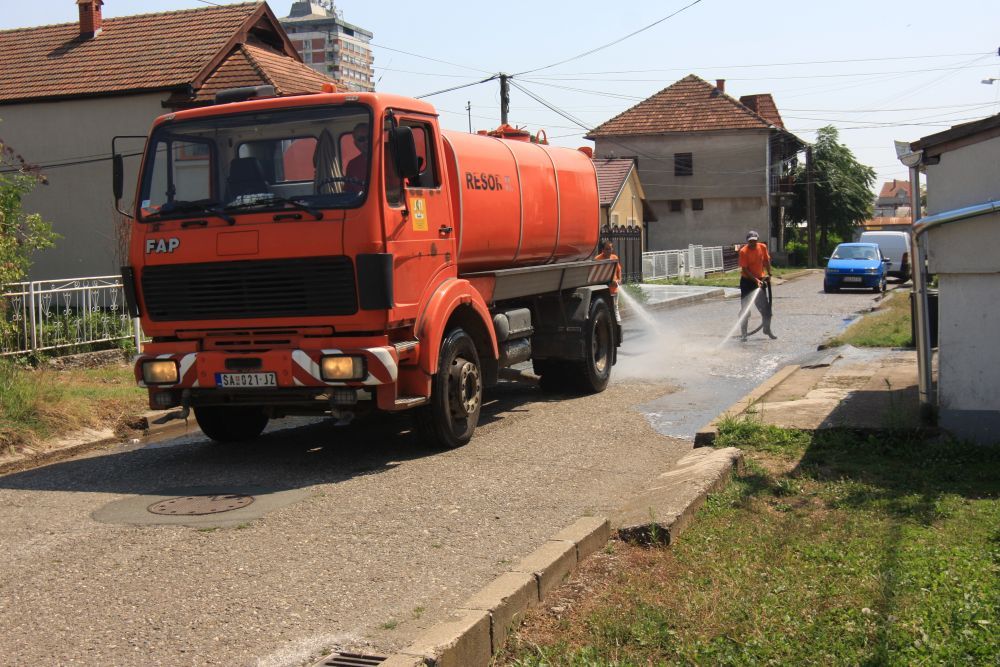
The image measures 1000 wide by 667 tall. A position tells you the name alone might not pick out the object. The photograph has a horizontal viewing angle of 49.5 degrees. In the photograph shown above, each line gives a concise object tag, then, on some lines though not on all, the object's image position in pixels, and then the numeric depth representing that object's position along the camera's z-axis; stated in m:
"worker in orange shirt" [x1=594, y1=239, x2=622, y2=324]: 14.03
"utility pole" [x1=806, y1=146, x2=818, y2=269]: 61.53
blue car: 34.78
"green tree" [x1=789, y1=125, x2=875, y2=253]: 67.75
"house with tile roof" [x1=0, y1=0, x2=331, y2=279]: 26.88
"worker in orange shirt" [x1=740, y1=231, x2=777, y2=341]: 19.16
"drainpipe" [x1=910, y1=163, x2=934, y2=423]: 8.50
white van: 41.25
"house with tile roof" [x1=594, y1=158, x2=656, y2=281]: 51.72
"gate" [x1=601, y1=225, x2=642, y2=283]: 38.44
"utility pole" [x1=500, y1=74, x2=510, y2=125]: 33.94
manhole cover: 7.23
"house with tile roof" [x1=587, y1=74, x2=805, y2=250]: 66.25
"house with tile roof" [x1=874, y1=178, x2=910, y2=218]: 157.88
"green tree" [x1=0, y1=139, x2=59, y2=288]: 12.09
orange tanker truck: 8.30
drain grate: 4.34
